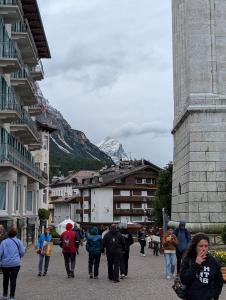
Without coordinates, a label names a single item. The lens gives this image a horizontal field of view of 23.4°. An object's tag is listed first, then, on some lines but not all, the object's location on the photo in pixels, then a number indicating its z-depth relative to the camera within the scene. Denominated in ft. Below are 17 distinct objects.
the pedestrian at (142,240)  103.08
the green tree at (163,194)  189.47
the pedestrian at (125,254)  56.54
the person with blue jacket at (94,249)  57.47
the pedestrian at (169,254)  55.93
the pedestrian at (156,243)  100.17
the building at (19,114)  104.58
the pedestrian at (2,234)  57.10
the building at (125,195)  298.35
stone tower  79.41
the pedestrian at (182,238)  55.83
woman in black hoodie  20.18
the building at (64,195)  353.26
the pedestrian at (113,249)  53.08
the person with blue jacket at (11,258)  40.50
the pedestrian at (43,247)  60.59
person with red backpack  57.88
